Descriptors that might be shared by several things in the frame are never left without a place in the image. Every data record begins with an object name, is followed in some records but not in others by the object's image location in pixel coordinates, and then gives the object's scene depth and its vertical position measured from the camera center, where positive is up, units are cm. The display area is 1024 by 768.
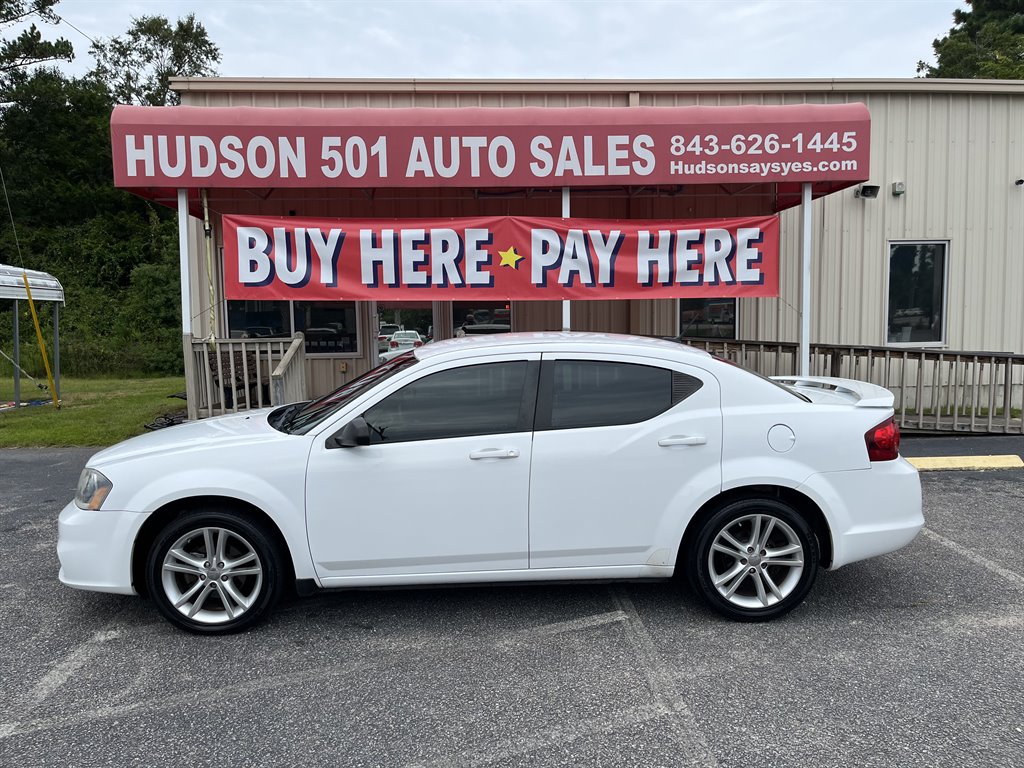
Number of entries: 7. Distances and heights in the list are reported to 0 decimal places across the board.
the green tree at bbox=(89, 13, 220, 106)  3991 +1493
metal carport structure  1173 +73
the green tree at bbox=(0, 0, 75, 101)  2773 +1065
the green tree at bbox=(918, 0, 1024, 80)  2749 +1184
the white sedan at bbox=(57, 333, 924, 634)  395 -86
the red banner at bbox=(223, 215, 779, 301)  844 +77
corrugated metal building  1072 +167
